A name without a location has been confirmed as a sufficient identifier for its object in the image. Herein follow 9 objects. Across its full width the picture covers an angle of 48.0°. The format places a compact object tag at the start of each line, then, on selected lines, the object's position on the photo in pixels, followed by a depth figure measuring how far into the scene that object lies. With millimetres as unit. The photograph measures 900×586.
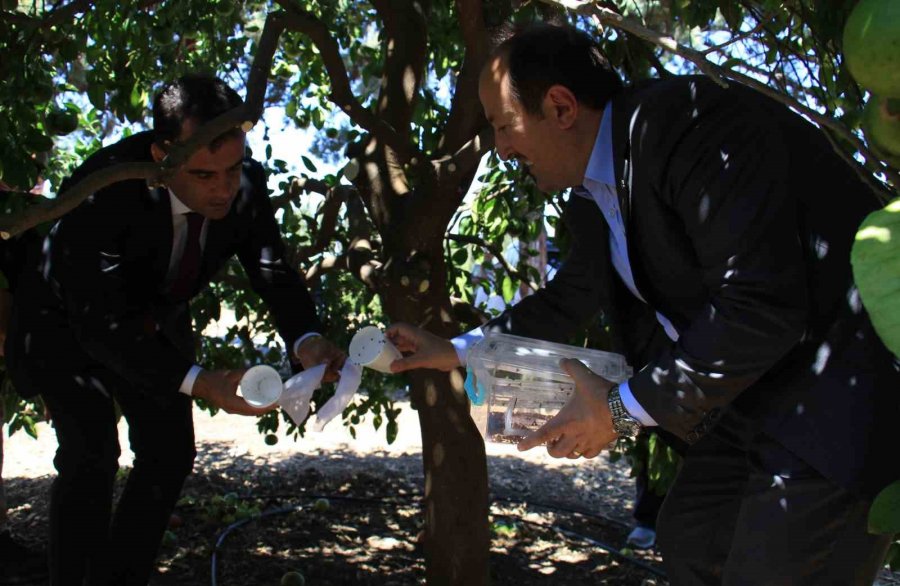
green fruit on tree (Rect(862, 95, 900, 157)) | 1015
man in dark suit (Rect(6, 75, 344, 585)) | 2730
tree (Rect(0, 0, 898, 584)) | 3221
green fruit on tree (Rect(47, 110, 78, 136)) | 3527
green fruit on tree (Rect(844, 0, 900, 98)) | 872
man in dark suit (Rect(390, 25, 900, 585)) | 1818
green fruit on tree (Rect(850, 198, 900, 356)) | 774
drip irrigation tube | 4345
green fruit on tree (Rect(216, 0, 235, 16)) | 3982
